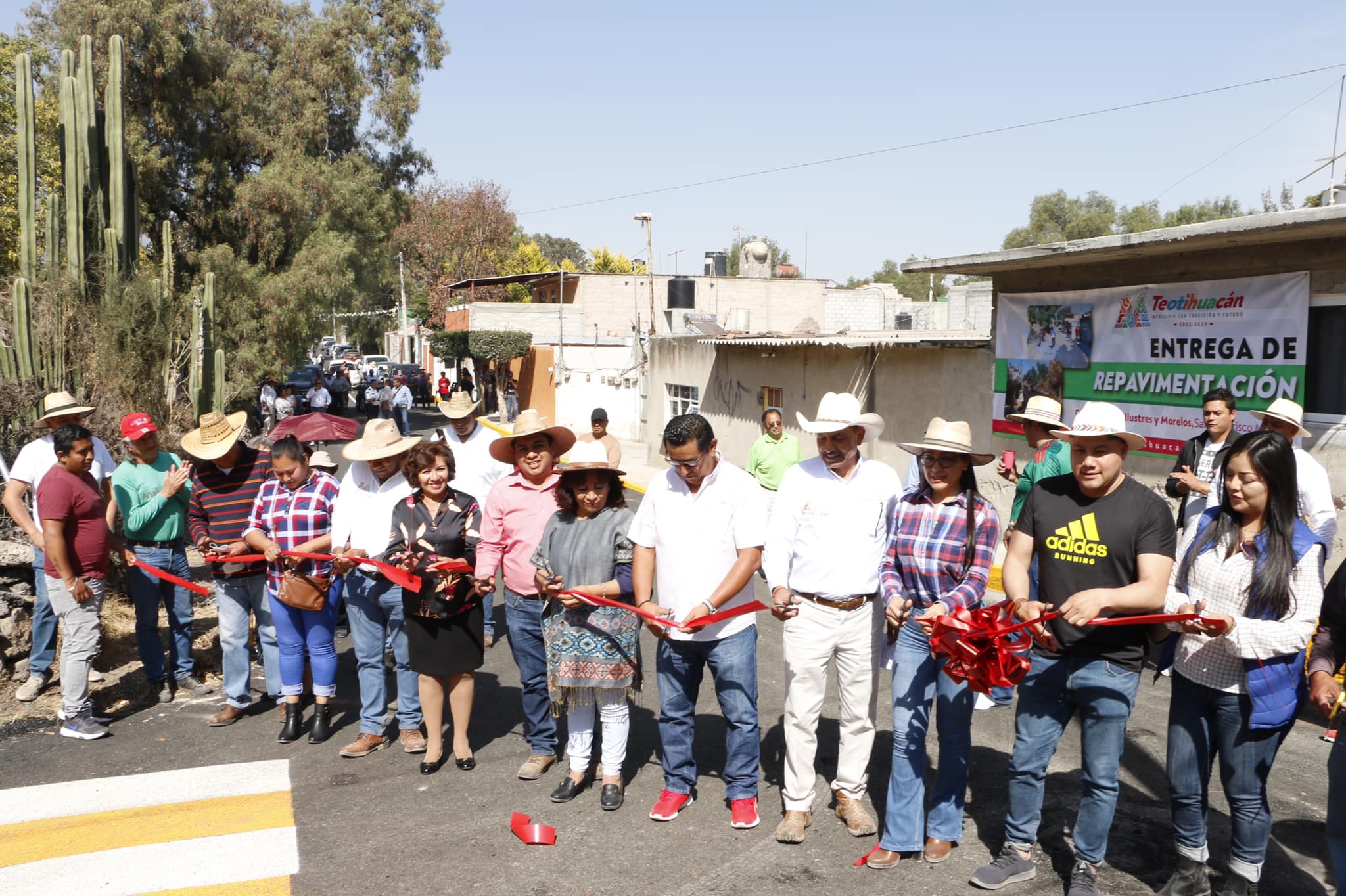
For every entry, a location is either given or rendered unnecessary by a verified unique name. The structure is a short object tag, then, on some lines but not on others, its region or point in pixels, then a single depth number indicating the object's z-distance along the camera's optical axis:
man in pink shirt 5.51
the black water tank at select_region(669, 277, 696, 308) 34.91
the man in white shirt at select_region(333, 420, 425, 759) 5.85
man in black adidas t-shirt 3.87
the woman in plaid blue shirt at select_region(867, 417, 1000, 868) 4.36
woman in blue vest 3.78
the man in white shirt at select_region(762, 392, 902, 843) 4.62
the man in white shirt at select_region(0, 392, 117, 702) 6.64
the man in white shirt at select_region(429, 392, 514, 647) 7.38
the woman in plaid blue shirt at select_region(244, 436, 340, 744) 6.09
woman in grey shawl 5.05
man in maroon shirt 6.09
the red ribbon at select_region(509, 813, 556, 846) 4.68
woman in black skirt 5.49
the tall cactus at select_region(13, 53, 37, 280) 11.12
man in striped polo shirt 6.39
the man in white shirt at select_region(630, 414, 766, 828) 4.74
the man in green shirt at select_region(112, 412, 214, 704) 6.54
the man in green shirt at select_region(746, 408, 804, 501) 10.41
